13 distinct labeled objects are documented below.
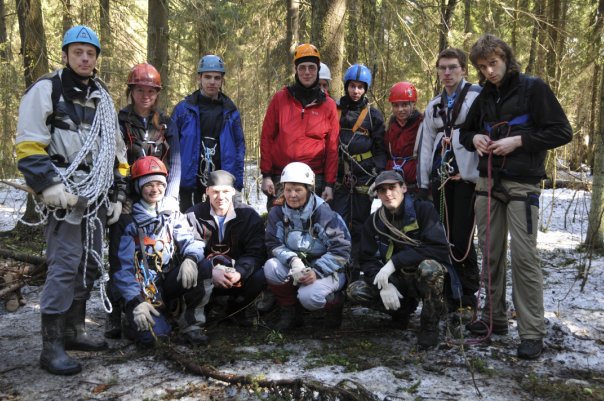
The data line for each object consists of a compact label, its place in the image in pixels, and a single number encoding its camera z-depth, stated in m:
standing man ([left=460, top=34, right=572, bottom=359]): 3.98
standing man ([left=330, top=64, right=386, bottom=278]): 5.62
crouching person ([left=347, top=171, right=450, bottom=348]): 4.33
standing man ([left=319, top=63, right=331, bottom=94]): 5.97
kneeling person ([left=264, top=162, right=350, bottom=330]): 4.64
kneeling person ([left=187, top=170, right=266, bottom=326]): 4.84
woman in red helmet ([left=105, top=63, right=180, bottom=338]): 4.72
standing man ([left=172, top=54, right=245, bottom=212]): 5.42
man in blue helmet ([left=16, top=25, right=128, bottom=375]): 3.73
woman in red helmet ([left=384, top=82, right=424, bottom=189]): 5.39
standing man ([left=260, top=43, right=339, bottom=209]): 5.33
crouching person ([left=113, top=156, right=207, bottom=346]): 4.39
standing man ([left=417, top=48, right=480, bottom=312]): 4.89
